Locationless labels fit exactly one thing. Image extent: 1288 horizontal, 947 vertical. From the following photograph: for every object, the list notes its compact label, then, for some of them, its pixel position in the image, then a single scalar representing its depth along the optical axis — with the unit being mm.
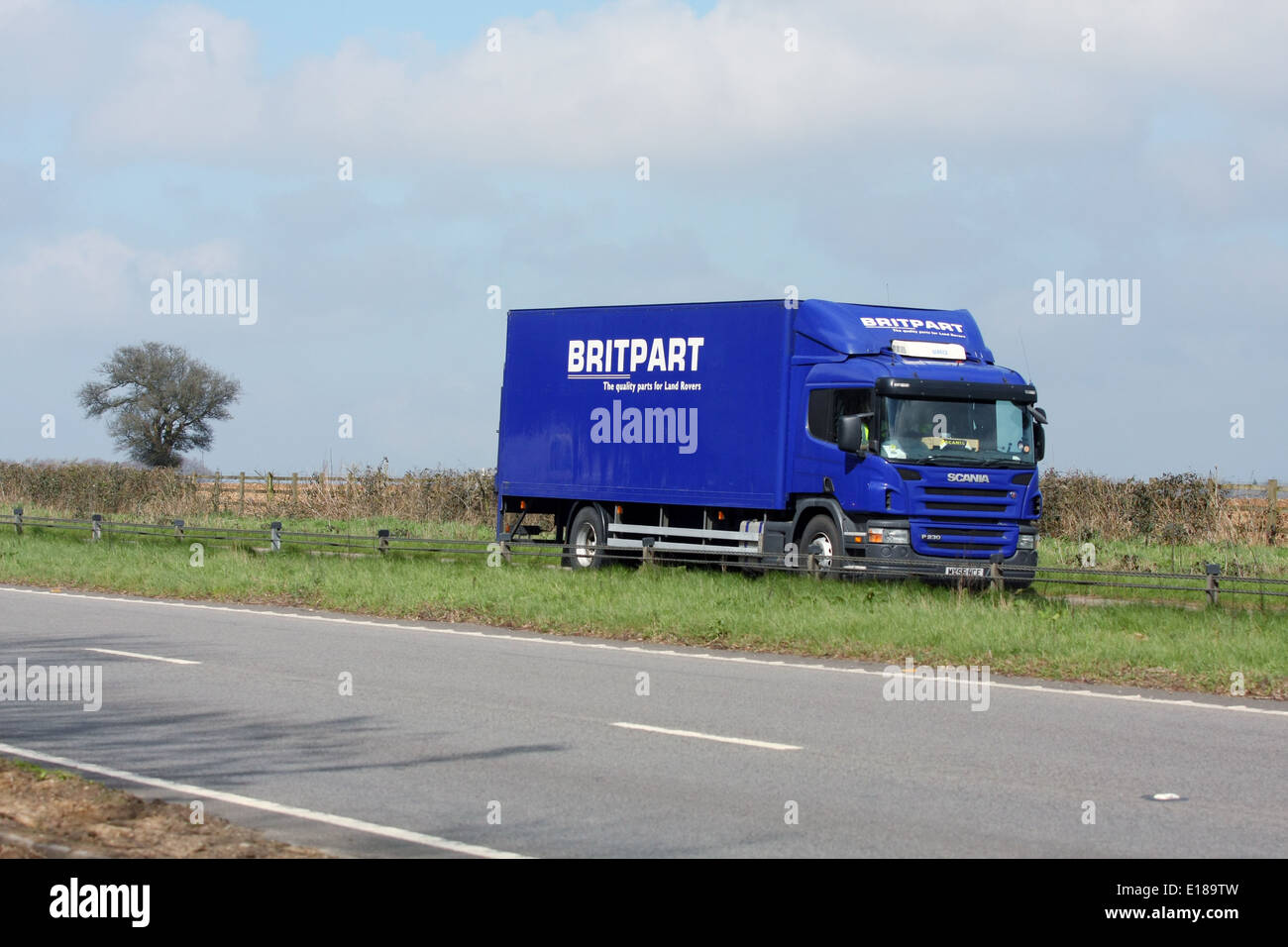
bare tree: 106562
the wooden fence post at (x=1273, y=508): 35688
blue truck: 22203
